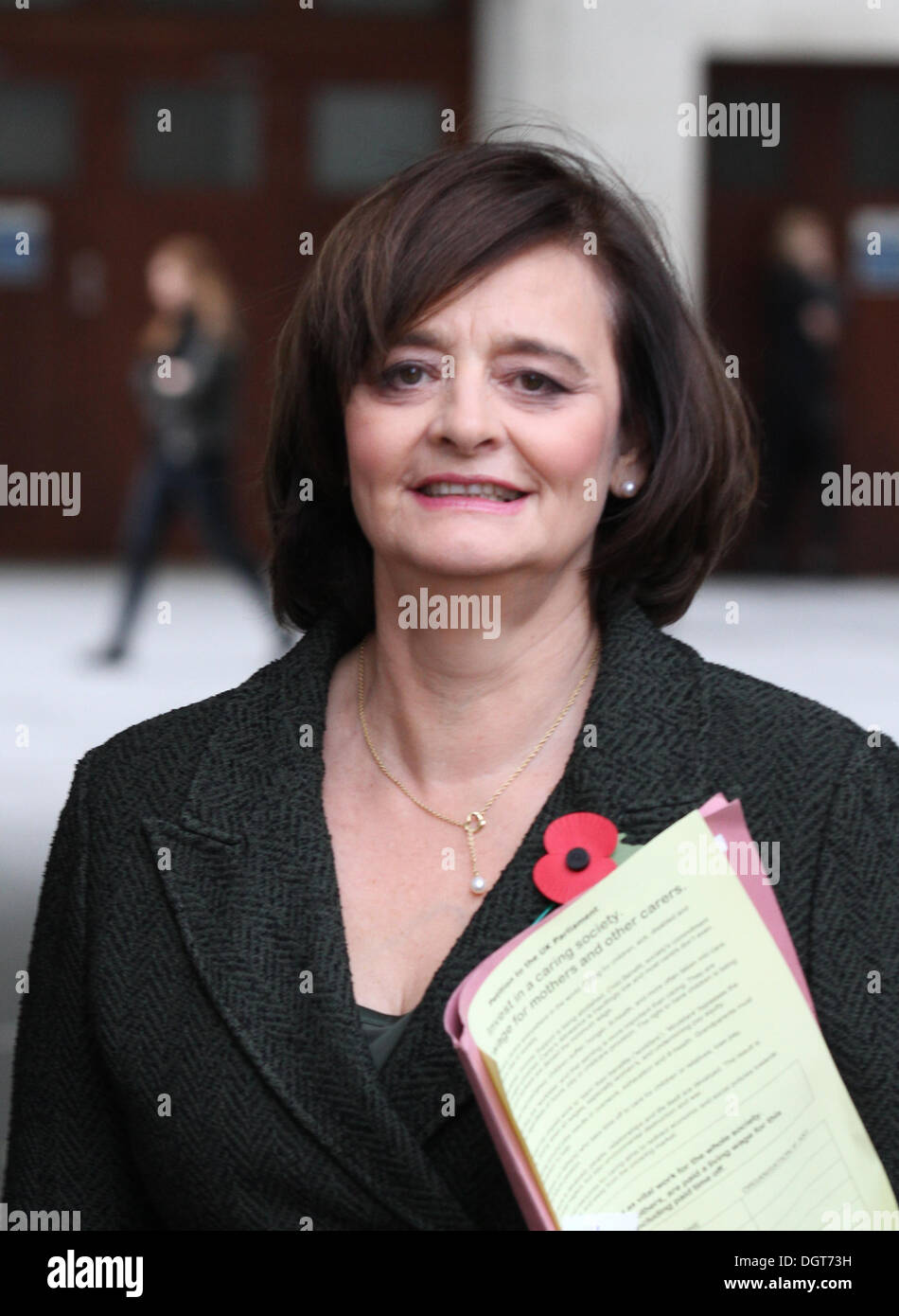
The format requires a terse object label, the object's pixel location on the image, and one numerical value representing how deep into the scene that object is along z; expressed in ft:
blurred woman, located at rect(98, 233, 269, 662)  63.46
